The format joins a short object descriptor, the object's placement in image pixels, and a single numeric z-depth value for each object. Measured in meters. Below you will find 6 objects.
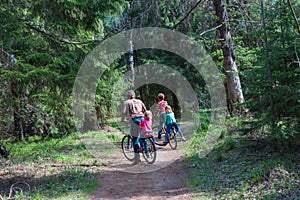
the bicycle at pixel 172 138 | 10.92
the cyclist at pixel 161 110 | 11.39
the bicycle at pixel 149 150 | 8.88
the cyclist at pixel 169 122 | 10.85
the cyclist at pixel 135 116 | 9.20
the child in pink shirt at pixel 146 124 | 8.95
